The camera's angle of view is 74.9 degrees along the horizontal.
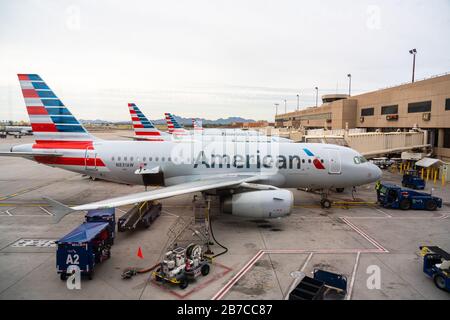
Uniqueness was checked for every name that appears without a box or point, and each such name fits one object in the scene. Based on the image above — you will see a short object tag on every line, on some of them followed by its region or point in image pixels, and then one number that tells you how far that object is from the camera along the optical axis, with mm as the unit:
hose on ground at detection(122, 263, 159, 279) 10727
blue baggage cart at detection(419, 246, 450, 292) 10070
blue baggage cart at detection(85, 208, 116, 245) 13686
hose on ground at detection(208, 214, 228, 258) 12836
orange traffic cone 12328
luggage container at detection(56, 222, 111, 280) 10312
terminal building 34812
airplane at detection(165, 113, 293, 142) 55850
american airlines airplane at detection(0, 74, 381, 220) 19297
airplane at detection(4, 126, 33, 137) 98600
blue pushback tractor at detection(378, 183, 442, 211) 19641
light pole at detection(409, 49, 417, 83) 49281
